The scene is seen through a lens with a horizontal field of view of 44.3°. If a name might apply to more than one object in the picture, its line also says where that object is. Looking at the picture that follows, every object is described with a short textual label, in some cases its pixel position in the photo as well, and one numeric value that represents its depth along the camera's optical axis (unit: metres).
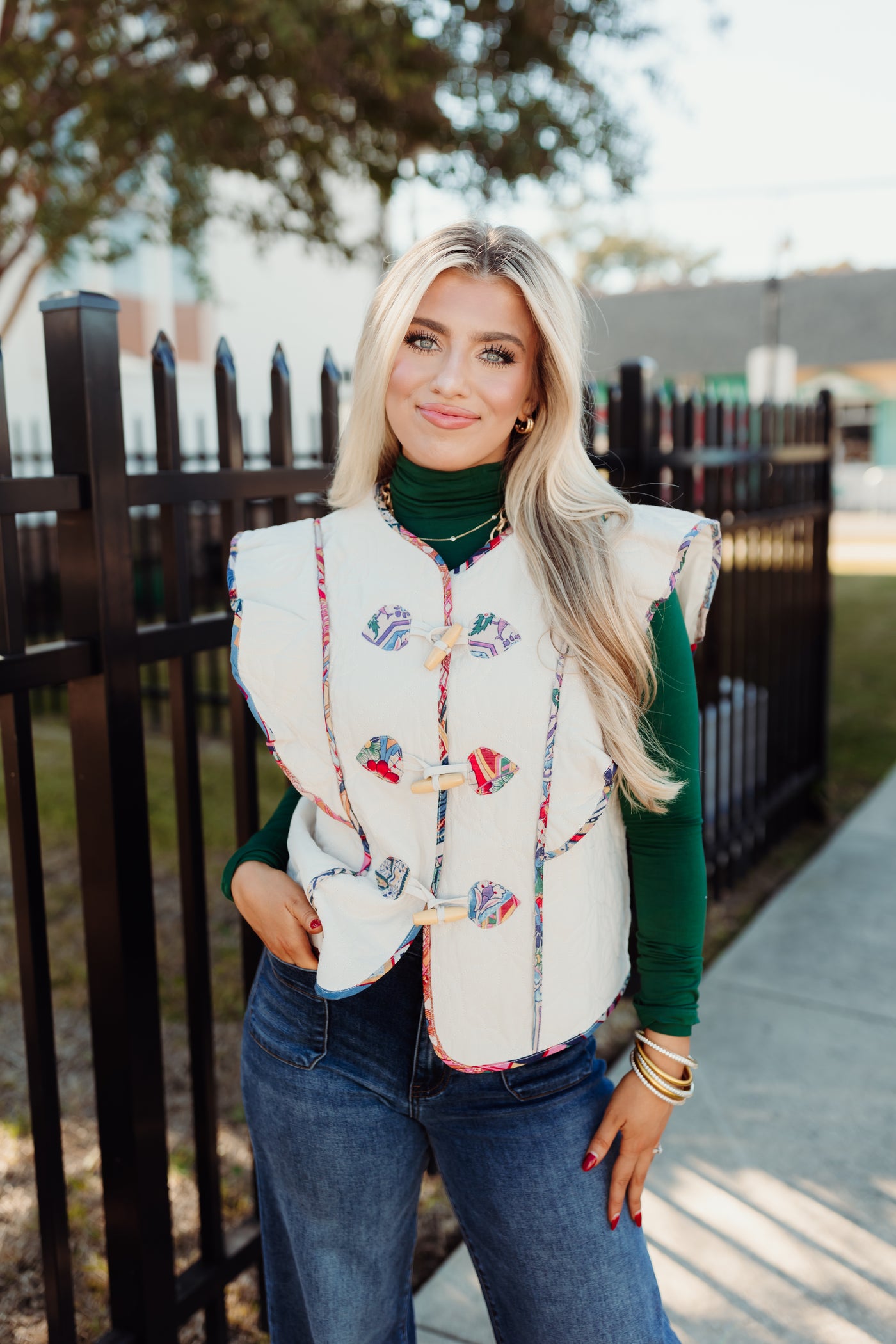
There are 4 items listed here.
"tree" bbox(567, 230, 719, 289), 61.44
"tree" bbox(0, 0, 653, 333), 6.53
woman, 1.48
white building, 12.38
